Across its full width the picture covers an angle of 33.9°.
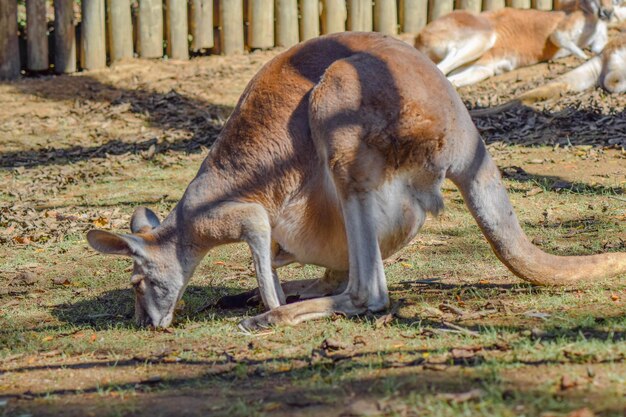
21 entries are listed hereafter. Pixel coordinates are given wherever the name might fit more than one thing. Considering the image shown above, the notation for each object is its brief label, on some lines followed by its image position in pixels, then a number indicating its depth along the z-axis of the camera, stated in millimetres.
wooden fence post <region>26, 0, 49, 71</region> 10727
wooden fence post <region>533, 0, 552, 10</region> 12234
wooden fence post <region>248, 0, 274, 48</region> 11305
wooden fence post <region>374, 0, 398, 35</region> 11617
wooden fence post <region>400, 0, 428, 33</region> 11734
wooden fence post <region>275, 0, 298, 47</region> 11391
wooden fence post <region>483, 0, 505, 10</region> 12062
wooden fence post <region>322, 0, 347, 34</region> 11422
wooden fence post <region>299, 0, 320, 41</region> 11367
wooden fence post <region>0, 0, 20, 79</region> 10656
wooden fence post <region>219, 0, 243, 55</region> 11250
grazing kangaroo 4461
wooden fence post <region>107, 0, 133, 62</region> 10859
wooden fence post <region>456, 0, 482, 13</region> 11914
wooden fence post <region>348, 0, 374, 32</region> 11516
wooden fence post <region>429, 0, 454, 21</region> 11836
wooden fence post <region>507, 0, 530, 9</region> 12133
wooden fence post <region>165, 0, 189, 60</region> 11039
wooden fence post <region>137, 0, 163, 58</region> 10961
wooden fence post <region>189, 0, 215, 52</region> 11148
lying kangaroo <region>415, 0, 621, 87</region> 10992
